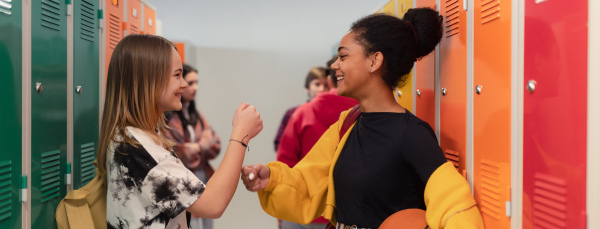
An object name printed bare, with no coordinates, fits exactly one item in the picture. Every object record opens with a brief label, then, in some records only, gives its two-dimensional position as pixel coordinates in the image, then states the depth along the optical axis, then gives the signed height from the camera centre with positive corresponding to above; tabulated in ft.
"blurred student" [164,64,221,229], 11.99 -0.53
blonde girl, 4.55 -0.33
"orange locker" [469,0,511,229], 4.54 +0.05
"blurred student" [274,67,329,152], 14.84 +0.99
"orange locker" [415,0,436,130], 6.27 +0.36
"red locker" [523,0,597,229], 3.60 -0.01
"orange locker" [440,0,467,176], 5.41 +0.34
